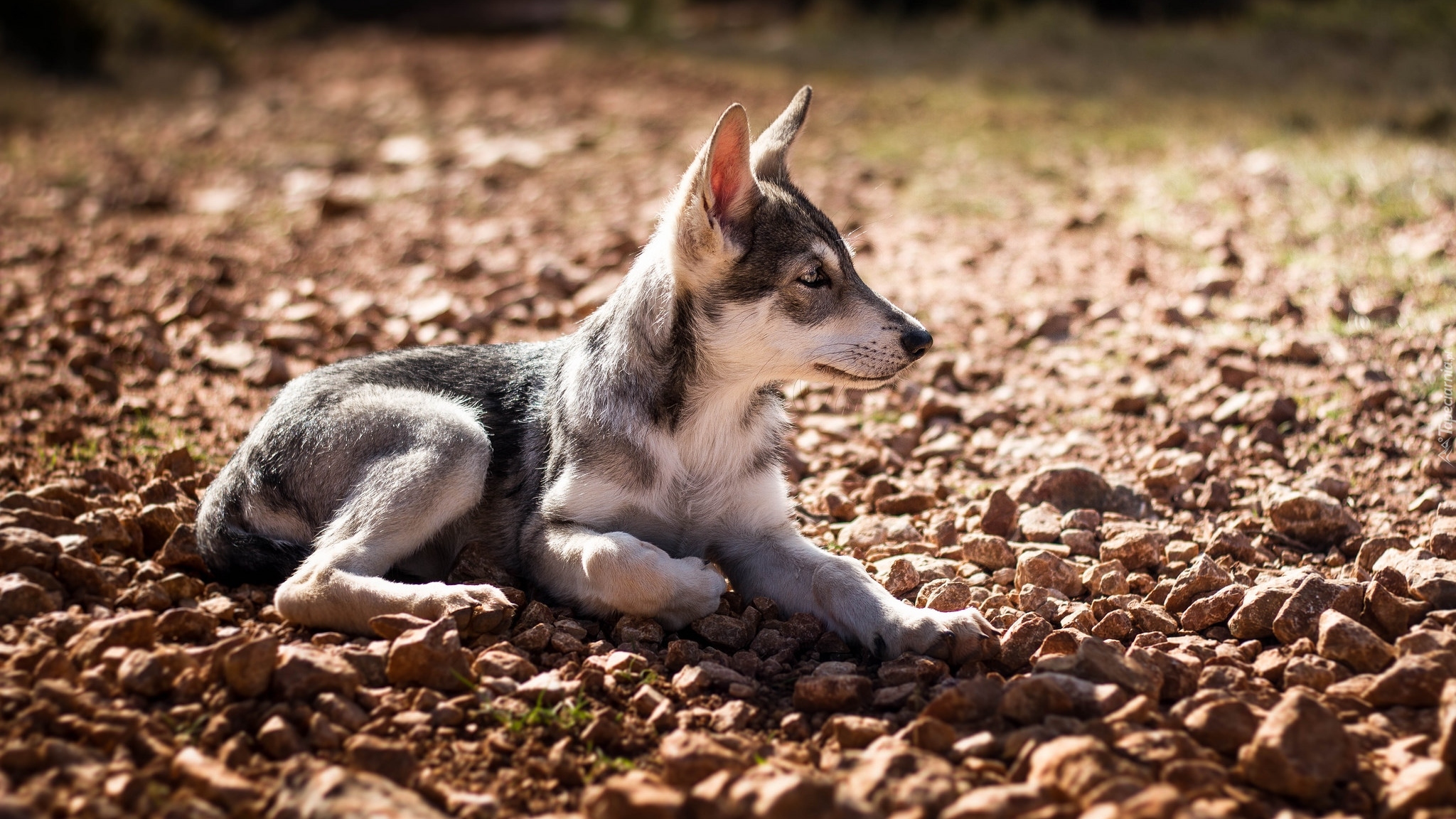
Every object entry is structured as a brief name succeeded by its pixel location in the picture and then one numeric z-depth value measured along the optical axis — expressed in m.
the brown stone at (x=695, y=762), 3.13
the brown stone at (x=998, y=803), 2.79
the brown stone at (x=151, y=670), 3.38
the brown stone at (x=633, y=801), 2.82
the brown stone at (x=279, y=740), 3.22
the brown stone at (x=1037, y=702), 3.41
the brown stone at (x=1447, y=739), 3.08
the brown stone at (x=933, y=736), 3.29
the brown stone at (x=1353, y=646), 3.65
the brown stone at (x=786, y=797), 2.78
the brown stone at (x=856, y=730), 3.41
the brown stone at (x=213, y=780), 2.94
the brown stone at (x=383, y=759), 3.12
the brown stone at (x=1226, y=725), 3.25
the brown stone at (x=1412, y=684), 3.44
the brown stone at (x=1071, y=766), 2.93
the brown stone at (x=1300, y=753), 3.04
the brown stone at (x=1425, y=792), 2.91
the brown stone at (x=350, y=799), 2.85
